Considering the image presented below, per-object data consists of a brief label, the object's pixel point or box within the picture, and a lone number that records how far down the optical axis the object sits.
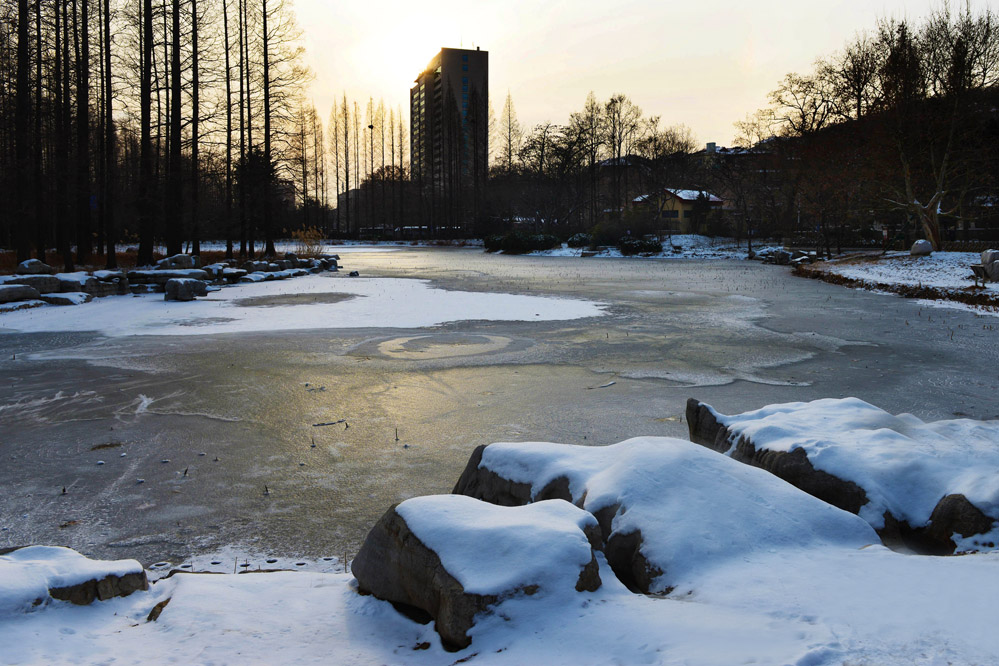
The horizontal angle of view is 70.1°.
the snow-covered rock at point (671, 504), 3.10
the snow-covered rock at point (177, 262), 22.06
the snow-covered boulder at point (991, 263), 18.88
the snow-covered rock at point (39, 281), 15.97
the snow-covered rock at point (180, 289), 17.48
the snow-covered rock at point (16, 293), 15.34
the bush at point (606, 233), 51.89
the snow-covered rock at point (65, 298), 16.33
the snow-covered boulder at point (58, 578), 2.75
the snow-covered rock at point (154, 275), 19.67
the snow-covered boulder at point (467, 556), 2.64
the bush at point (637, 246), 48.69
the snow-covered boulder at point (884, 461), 3.58
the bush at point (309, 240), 33.00
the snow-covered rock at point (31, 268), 17.11
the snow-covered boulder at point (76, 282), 17.27
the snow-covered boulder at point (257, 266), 25.55
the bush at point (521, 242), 52.09
